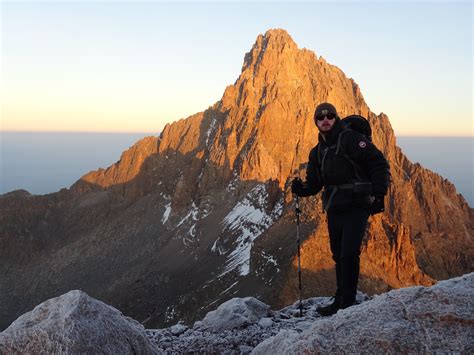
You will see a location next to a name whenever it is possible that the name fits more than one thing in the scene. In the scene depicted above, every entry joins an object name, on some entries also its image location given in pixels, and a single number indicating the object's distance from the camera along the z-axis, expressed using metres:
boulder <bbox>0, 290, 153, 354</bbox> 5.43
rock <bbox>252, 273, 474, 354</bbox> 4.56
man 7.27
